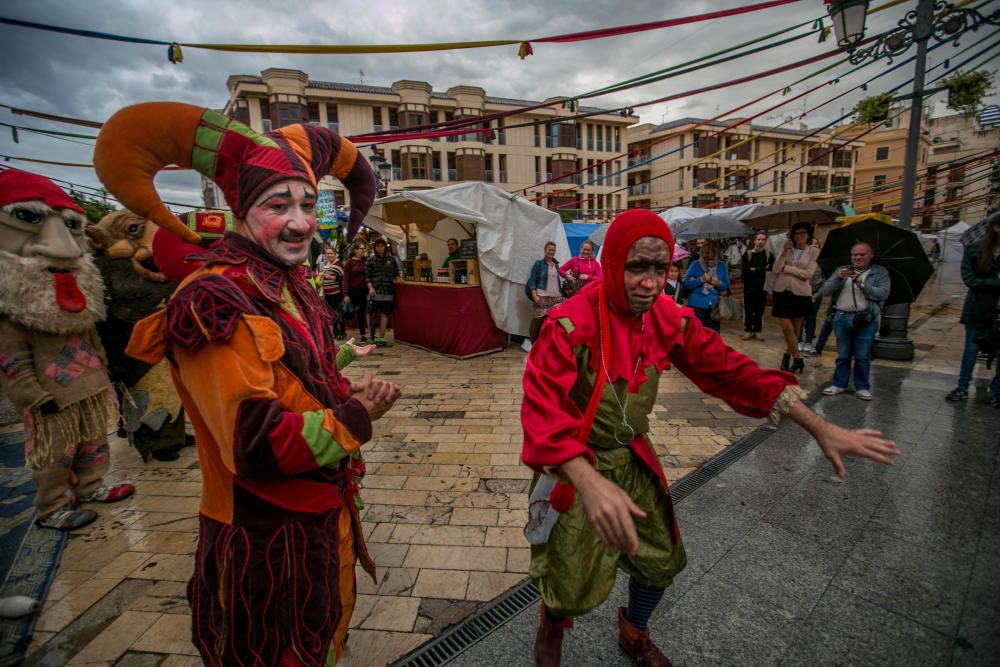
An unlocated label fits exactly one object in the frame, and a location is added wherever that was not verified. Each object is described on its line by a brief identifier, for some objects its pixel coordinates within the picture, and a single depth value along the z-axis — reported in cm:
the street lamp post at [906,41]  466
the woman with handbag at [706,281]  696
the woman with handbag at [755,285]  793
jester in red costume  149
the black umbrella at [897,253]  492
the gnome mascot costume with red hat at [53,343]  265
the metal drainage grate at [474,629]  195
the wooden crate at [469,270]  779
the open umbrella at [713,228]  893
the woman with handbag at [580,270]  752
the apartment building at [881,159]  3900
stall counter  751
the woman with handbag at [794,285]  589
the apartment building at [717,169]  3700
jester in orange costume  120
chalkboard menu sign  813
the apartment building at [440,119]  2770
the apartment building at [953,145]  3281
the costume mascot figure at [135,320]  345
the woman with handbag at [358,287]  893
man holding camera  493
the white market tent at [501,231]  712
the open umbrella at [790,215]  884
